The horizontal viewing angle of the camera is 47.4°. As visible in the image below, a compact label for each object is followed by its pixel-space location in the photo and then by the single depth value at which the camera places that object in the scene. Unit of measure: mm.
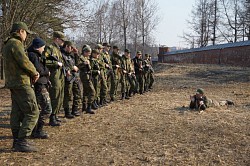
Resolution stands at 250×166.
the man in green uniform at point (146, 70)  11750
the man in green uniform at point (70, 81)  6171
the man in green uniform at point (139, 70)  11031
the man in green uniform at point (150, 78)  12572
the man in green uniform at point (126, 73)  9820
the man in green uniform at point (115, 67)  9234
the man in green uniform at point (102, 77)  7954
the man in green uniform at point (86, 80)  7156
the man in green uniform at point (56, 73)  5430
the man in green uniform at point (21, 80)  4047
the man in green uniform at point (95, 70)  7596
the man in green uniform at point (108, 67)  8547
